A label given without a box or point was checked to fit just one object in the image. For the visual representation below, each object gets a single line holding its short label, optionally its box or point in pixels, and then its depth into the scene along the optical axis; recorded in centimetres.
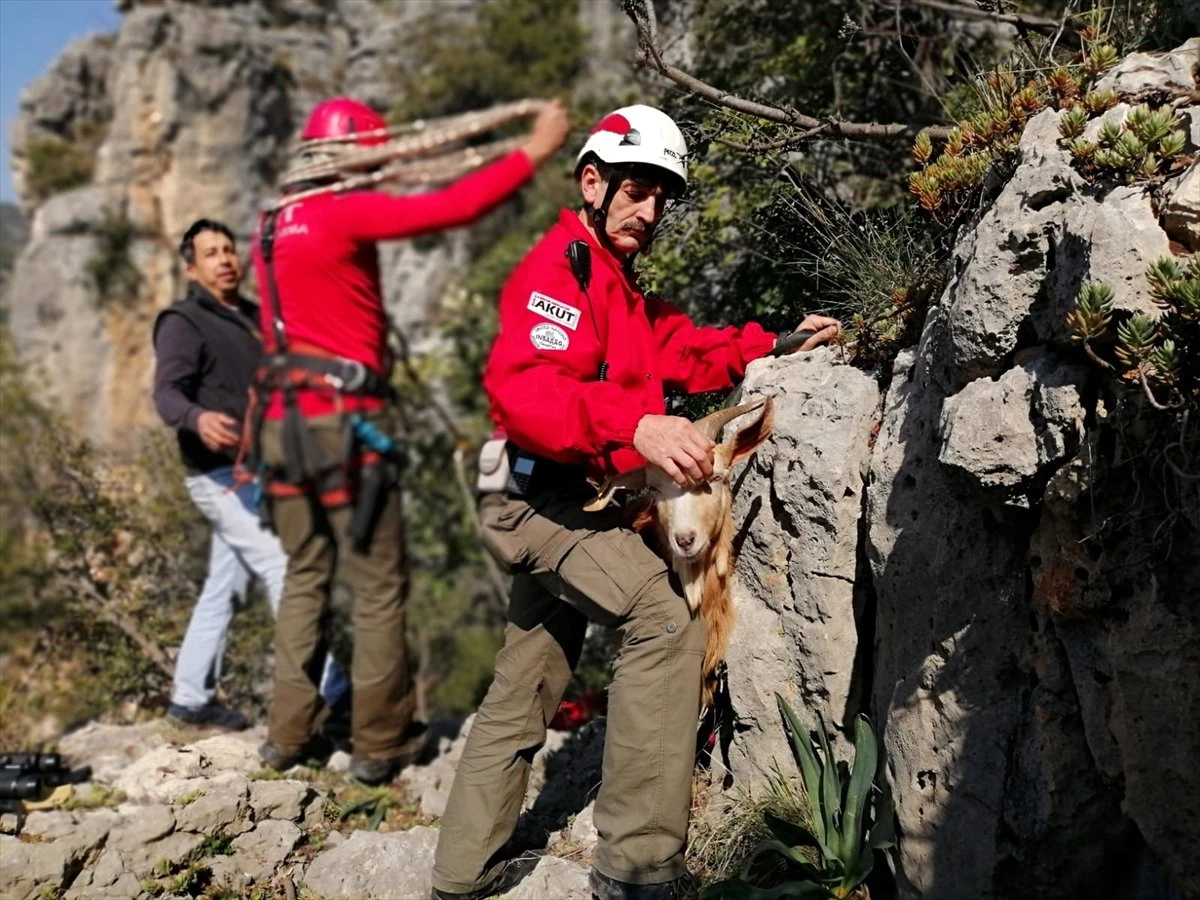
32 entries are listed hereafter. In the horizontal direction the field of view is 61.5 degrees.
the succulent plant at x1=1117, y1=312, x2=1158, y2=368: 236
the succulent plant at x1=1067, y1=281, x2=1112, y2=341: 242
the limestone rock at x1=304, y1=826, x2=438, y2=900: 395
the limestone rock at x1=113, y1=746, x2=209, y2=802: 465
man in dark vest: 529
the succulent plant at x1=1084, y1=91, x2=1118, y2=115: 280
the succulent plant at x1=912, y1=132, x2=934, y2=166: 346
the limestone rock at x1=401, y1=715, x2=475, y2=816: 474
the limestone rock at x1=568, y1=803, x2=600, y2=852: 397
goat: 322
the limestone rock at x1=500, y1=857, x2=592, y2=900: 359
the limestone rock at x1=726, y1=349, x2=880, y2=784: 346
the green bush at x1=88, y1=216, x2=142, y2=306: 2236
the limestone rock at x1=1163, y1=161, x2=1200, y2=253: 241
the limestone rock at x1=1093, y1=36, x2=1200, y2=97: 278
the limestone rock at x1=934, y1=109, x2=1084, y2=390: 278
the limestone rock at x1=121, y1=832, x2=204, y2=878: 400
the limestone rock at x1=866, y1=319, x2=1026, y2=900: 296
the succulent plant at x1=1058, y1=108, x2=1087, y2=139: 280
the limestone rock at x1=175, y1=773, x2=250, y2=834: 425
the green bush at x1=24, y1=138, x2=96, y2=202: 2416
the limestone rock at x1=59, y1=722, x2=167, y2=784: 527
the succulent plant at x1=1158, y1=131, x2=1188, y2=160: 250
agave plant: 312
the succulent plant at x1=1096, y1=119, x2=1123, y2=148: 262
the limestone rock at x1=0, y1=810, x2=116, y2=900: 379
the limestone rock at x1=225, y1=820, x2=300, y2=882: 414
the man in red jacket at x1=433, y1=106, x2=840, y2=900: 309
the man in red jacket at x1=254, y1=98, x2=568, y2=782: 458
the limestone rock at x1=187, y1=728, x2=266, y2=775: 490
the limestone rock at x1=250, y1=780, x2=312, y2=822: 446
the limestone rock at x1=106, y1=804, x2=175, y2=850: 407
